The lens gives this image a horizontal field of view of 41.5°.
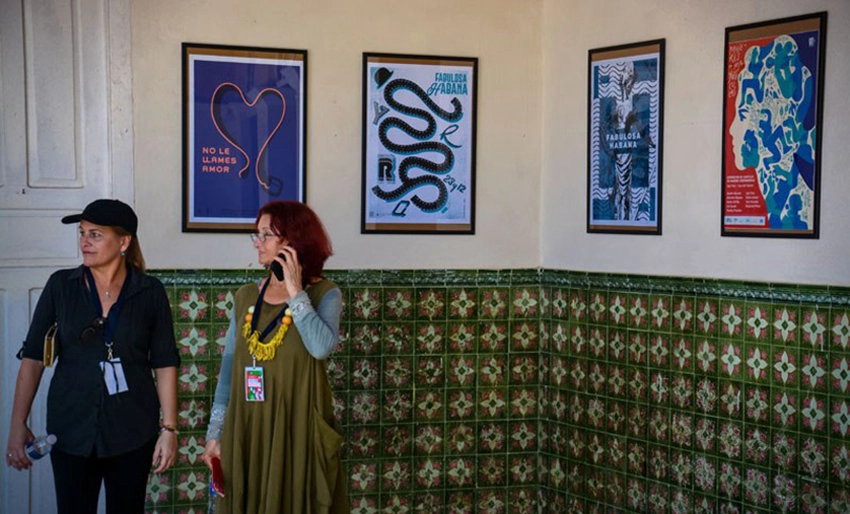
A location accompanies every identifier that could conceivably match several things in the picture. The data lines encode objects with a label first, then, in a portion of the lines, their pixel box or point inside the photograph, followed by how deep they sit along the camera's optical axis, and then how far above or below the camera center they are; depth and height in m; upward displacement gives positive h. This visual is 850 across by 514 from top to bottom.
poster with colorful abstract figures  5.01 +0.48
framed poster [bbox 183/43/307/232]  5.86 +0.50
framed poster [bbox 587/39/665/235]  5.78 +0.49
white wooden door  5.64 +0.42
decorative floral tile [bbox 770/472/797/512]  5.06 -1.19
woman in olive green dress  4.41 -0.73
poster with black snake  6.18 +0.47
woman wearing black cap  4.16 -0.56
